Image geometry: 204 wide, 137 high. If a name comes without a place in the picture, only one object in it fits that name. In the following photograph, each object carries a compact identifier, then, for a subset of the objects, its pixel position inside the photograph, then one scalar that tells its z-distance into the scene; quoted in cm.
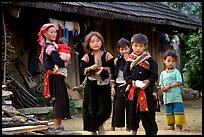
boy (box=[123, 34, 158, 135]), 651
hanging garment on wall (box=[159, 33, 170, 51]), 1858
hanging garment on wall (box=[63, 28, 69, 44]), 1335
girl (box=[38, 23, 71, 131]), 718
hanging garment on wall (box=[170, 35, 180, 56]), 1958
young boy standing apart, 840
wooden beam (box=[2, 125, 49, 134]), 552
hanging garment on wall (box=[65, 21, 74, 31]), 1336
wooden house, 1223
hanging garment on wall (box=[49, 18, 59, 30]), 1288
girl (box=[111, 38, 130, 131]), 824
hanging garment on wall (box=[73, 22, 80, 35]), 1373
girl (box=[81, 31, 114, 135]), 695
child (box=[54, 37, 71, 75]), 728
